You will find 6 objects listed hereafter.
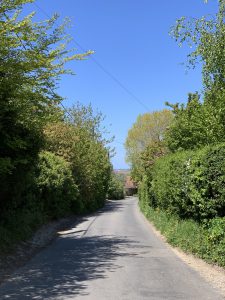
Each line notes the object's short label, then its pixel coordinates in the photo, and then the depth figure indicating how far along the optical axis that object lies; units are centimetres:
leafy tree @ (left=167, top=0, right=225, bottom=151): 879
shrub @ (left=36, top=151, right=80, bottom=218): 1719
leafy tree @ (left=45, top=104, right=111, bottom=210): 2432
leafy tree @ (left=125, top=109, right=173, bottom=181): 4613
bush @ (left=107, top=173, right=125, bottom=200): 5820
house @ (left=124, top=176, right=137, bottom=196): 7853
